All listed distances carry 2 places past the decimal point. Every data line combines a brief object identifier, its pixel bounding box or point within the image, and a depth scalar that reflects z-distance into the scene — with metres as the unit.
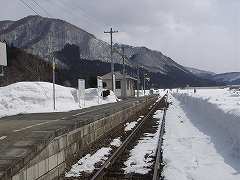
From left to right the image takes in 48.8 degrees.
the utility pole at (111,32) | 38.44
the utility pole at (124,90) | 51.47
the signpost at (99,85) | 24.47
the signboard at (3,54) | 16.54
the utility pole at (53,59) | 16.67
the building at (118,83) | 53.75
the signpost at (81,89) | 20.54
